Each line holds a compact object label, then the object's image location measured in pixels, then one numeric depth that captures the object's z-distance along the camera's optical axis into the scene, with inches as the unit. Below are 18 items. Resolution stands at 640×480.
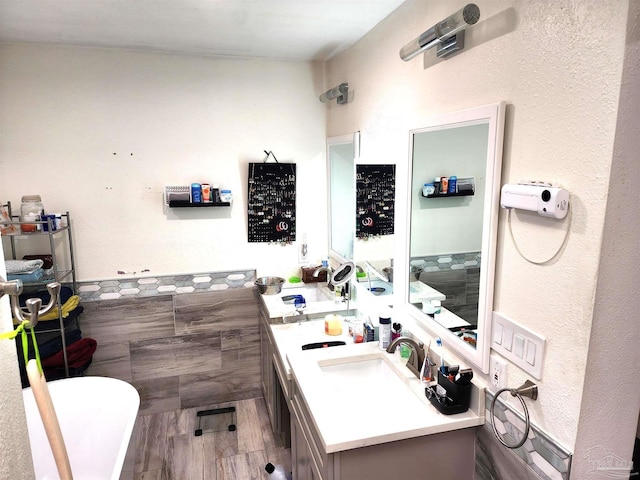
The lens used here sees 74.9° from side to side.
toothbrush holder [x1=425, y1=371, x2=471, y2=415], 61.7
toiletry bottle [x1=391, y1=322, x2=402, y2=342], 82.2
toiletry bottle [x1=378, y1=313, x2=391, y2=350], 81.7
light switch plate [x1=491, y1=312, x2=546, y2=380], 50.9
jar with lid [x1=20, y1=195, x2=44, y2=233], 101.3
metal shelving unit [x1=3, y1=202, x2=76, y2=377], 100.7
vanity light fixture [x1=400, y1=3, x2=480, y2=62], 54.7
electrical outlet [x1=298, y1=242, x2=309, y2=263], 129.9
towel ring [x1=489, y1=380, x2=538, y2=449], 50.7
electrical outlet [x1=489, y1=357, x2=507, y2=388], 57.0
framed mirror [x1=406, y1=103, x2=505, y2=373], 57.9
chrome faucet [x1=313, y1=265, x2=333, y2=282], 121.2
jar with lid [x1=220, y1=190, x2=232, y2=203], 117.7
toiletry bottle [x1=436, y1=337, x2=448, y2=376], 65.5
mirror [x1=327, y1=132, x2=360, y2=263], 109.0
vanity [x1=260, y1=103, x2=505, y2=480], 58.9
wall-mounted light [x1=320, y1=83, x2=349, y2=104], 106.3
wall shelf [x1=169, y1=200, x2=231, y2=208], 114.7
